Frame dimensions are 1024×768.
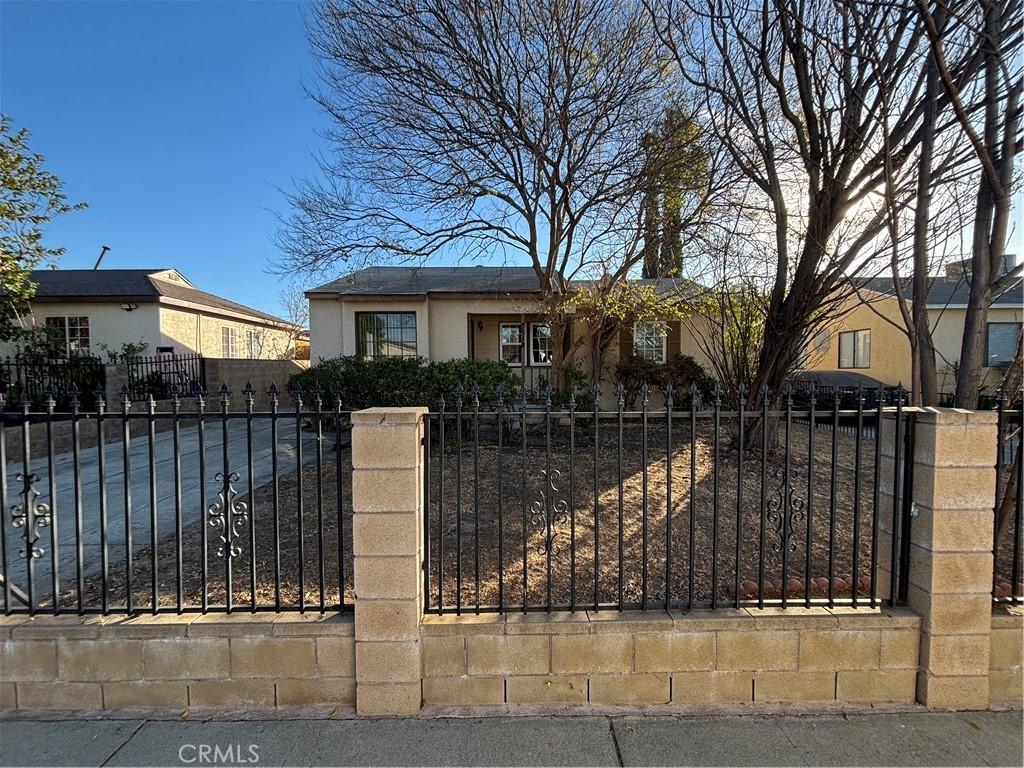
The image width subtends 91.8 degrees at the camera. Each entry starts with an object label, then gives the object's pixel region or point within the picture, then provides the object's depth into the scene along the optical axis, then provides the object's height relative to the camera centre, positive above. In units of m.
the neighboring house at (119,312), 14.11 +1.56
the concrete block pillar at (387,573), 2.57 -1.08
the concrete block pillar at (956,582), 2.62 -1.16
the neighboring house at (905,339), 14.73 +0.90
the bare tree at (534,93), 7.04 +4.06
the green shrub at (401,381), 7.80 -0.26
